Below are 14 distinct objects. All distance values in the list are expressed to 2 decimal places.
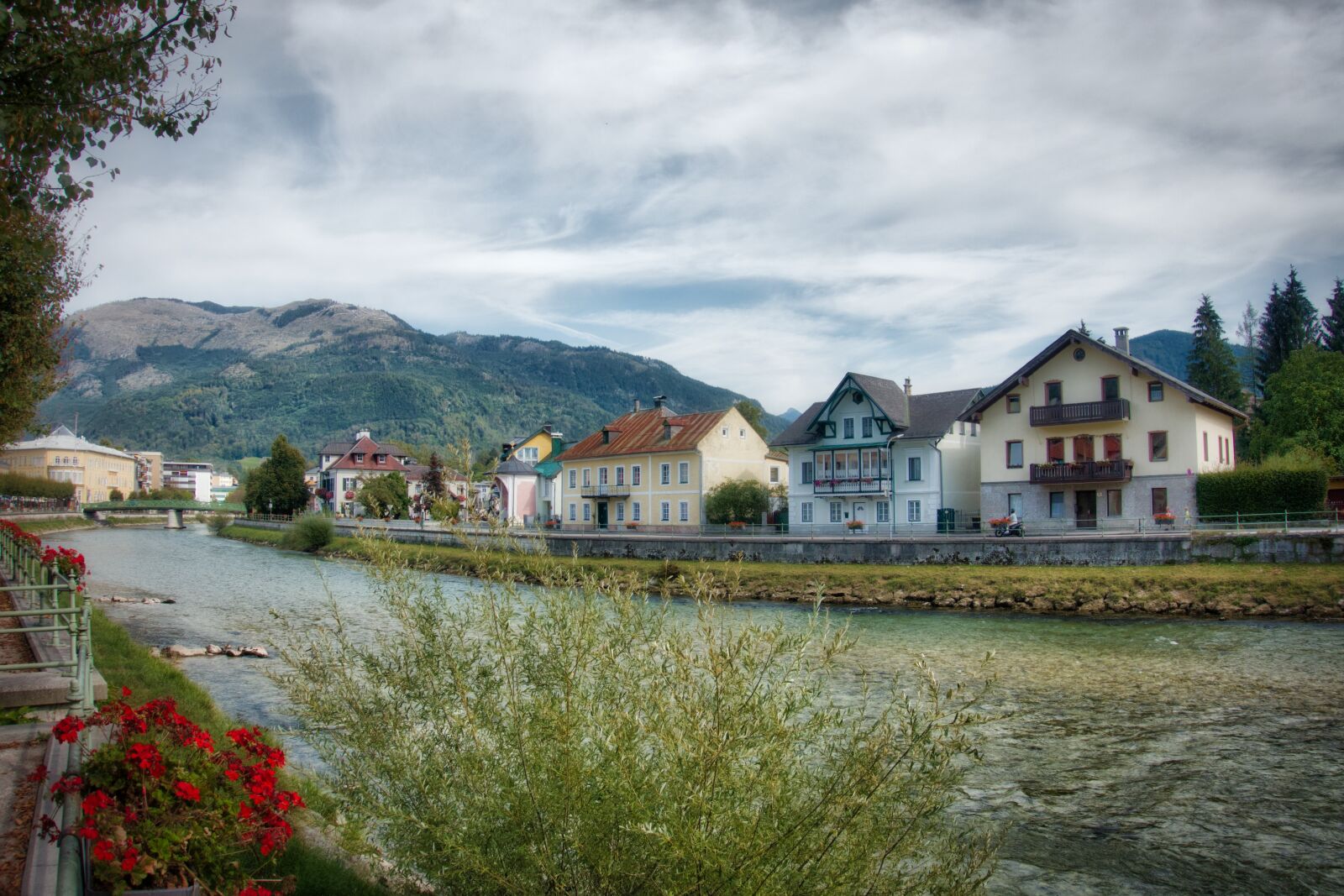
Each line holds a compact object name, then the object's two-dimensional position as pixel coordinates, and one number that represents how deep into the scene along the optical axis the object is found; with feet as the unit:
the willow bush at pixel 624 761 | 15.01
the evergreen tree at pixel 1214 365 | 237.25
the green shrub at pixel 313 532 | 214.48
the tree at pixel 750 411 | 372.79
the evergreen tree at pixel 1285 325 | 255.50
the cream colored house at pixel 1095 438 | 136.36
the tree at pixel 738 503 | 184.96
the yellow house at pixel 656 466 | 196.24
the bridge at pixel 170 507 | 373.40
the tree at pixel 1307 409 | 170.09
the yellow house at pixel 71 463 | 503.61
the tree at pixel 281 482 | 331.16
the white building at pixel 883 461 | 165.99
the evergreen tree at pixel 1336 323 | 230.27
